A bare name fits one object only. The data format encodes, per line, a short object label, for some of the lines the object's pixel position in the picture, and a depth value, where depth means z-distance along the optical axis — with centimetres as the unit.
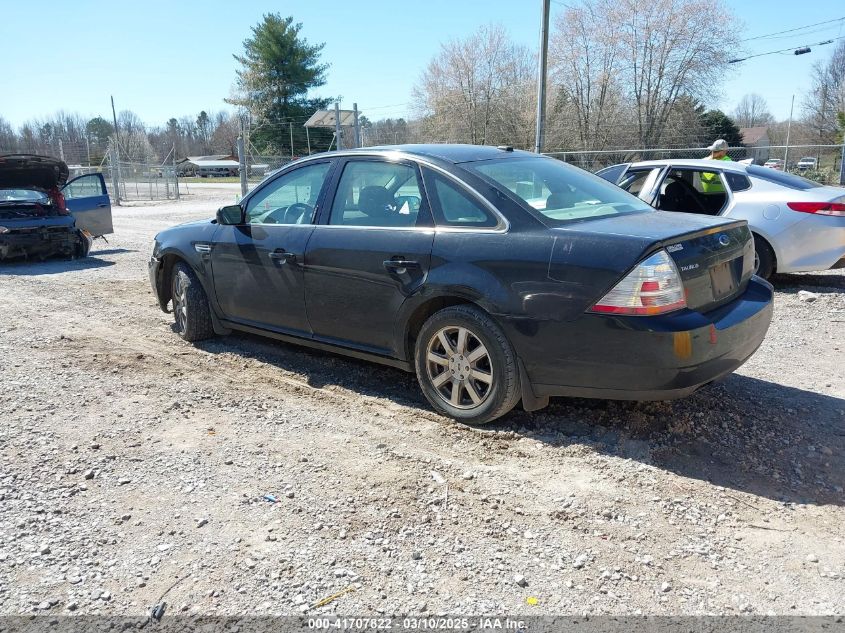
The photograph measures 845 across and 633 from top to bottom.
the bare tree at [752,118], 6794
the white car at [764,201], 739
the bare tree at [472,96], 2834
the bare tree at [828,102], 4078
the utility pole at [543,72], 1573
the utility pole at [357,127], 1623
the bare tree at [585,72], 3186
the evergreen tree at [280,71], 4531
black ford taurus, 336
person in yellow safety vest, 809
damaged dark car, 1148
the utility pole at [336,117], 1631
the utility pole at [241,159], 1756
